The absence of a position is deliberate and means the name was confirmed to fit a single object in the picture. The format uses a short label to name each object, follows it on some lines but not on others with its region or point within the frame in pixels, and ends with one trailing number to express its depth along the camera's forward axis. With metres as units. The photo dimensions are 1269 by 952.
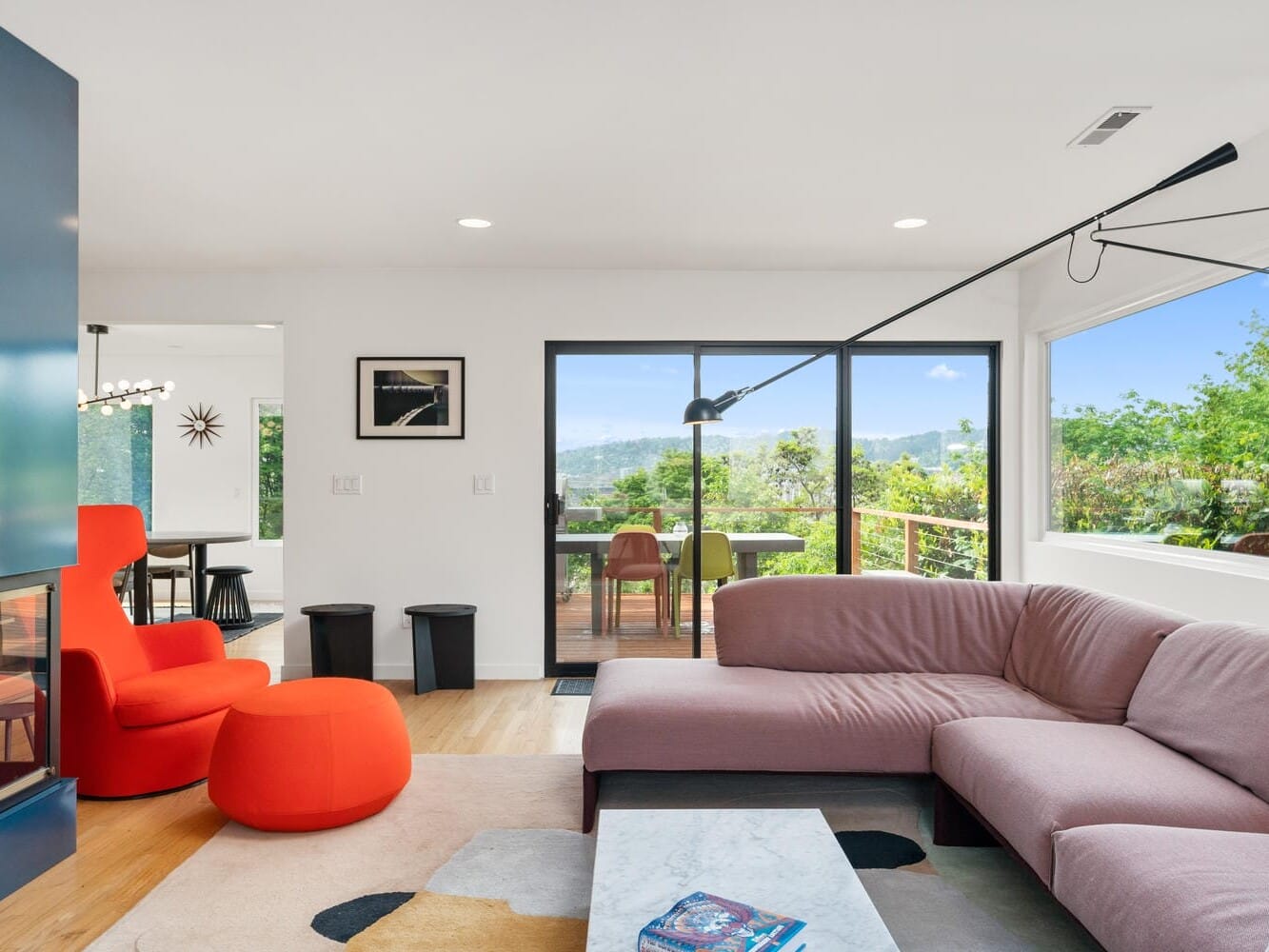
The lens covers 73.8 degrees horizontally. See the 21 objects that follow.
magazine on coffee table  1.49
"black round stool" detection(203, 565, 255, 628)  6.77
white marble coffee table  1.60
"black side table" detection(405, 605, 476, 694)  4.79
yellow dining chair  5.13
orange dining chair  5.16
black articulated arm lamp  1.56
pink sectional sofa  1.84
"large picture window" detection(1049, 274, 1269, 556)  3.29
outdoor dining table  5.15
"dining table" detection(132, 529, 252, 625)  5.79
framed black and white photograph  5.00
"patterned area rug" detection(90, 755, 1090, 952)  2.14
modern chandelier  6.58
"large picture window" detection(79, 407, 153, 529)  8.13
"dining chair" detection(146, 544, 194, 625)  6.64
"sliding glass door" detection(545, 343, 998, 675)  5.14
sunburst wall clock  8.18
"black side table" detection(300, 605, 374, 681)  4.73
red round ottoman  2.72
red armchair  3.06
